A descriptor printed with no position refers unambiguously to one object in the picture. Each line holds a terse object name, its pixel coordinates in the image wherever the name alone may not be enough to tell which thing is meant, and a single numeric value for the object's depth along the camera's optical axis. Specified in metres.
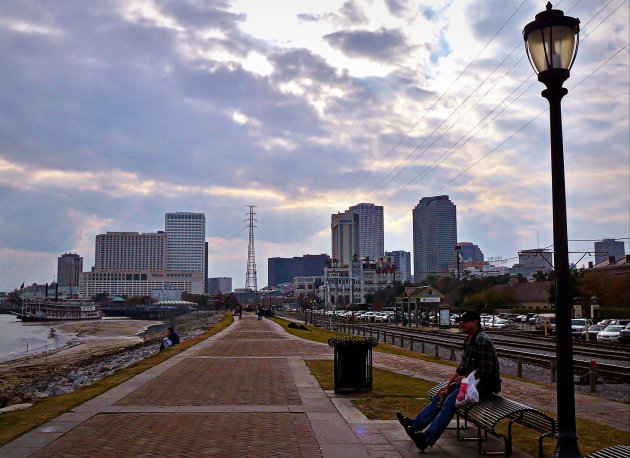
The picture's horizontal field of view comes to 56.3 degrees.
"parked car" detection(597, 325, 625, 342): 35.16
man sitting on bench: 6.93
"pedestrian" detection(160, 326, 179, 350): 25.53
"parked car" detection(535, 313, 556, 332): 48.02
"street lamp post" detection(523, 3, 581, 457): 5.38
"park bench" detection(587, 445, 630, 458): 4.98
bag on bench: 6.78
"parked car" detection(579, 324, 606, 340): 39.63
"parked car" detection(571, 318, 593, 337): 39.94
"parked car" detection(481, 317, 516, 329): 50.31
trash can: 11.55
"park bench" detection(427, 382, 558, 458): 6.40
